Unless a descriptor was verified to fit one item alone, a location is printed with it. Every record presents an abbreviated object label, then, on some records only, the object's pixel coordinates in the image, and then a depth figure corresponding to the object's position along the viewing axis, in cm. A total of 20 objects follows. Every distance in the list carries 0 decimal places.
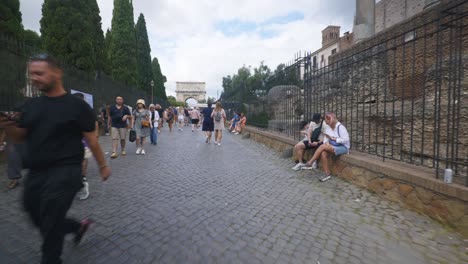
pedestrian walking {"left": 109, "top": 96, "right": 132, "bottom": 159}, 765
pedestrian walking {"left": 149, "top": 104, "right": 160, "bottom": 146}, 1054
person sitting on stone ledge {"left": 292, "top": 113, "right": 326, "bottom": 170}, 635
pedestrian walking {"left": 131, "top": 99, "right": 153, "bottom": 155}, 877
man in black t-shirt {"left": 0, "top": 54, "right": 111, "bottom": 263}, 211
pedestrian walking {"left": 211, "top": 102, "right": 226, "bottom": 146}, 1134
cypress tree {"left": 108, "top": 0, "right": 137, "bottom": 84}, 2500
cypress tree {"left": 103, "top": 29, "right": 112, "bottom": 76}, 2725
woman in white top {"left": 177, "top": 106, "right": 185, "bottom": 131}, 1920
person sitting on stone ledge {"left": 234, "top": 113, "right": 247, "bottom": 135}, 1624
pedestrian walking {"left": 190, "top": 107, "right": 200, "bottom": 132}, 1878
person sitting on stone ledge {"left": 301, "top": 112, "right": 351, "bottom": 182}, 548
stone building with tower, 4103
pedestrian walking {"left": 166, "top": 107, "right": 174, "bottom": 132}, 1783
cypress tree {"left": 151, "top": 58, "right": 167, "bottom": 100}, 4562
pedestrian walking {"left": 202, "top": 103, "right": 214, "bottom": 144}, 1164
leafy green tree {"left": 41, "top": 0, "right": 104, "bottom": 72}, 1373
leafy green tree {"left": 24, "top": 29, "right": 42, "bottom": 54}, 2595
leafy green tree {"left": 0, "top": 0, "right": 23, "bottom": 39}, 1117
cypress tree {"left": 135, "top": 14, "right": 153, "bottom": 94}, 3243
